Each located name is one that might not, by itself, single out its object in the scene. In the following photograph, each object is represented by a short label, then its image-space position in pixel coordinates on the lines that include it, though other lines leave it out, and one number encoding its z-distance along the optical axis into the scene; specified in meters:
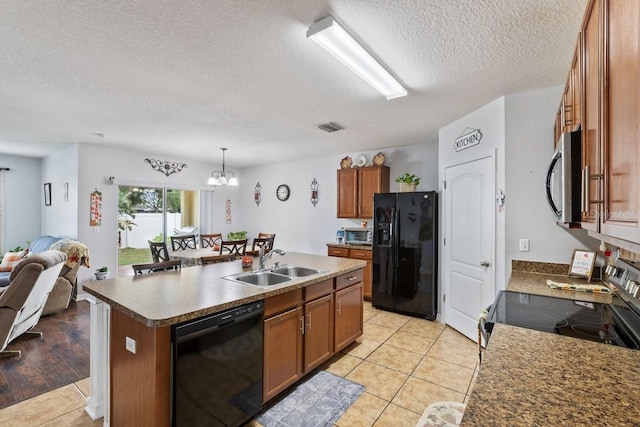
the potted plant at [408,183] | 4.35
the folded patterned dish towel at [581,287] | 2.03
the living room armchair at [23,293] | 2.69
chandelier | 4.75
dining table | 4.28
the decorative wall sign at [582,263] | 2.35
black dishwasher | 1.62
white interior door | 3.12
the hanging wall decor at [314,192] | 6.01
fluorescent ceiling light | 1.77
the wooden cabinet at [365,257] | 4.74
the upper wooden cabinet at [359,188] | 4.99
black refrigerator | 4.00
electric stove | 1.36
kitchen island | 1.58
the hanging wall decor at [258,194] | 7.03
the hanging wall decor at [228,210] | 7.10
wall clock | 6.51
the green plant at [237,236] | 5.70
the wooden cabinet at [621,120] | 0.76
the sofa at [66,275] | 4.07
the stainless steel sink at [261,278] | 2.62
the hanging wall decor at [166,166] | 5.69
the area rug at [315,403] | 2.09
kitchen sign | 3.25
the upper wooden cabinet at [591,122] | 1.07
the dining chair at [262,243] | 4.75
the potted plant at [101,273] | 4.79
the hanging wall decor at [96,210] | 4.95
